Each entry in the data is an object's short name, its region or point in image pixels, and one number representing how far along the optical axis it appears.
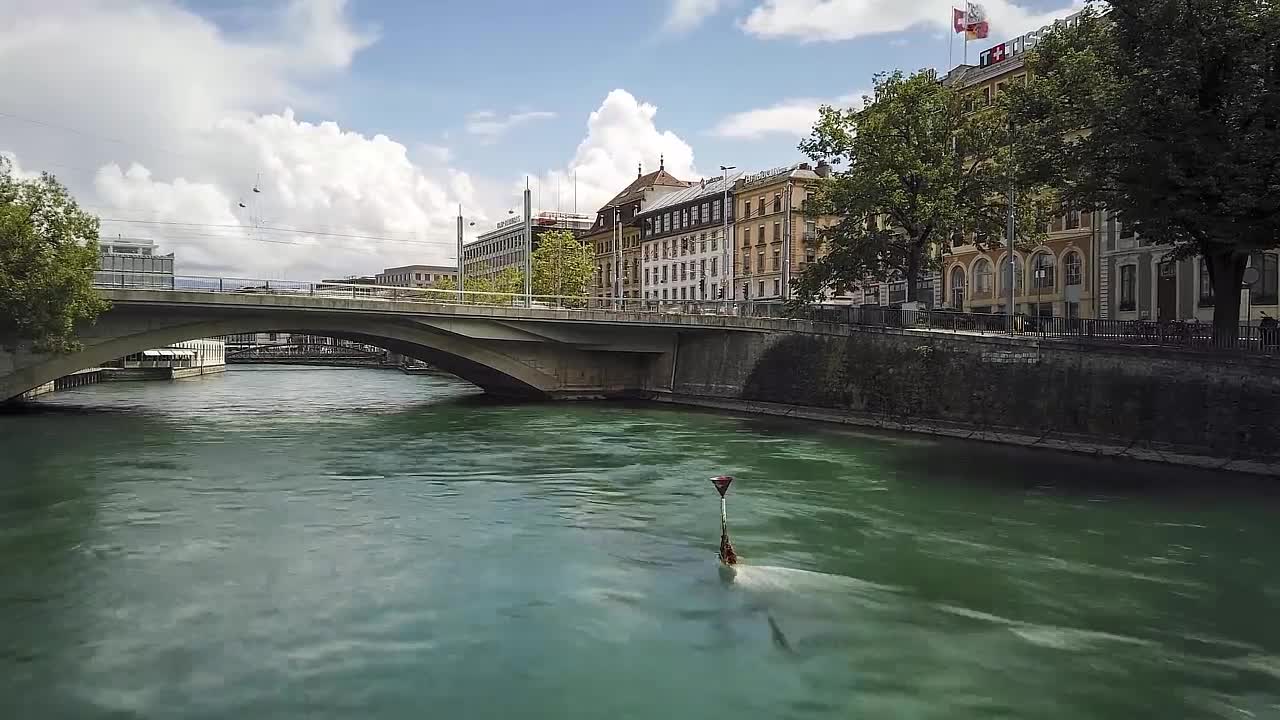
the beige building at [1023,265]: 54.81
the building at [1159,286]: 44.31
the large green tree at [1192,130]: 29.38
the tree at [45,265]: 41.62
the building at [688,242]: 96.75
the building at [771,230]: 84.25
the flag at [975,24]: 58.88
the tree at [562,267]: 94.25
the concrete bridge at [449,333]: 46.78
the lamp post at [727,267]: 92.50
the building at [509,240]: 155.12
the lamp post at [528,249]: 54.10
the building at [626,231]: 117.69
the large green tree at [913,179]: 45.28
